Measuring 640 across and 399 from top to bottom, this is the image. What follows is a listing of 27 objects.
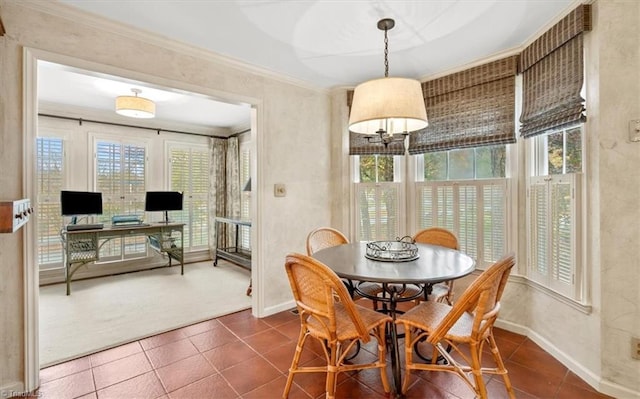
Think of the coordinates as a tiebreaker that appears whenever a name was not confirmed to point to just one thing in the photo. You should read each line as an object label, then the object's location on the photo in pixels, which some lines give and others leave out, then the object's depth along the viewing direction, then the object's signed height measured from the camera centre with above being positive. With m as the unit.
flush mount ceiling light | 3.42 +1.09
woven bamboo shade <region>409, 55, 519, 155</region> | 2.65 +0.87
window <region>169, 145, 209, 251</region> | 5.25 +0.21
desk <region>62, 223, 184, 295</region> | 3.81 -0.56
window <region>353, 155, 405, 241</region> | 3.42 +0.00
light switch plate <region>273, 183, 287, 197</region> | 3.12 +0.10
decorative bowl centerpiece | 2.04 -0.38
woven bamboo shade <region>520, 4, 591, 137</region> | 1.97 +0.90
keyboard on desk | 3.86 -0.35
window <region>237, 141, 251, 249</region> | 5.43 +0.05
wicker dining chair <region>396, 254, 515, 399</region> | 1.48 -0.70
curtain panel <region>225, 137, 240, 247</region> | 5.54 +0.33
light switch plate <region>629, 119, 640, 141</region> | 1.71 +0.40
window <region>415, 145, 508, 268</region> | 2.76 +0.02
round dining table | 1.67 -0.43
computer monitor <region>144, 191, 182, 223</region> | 4.59 -0.02
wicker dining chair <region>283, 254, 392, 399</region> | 1.55 -0.67
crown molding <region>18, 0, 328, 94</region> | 1.95 +1.26
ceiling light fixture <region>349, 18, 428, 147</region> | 1.78 +0.60
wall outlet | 1.73 -0.86
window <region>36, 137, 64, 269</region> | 4.10 +0.02
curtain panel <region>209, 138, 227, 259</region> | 5.60 +0.27
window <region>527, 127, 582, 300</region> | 2.07 -0.09
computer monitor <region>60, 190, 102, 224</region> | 3.91 -0.05
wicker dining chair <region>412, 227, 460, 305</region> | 2.35 -0.39
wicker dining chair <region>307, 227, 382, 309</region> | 2.44 -0.42
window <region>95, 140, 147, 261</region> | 4.55 +0.23
